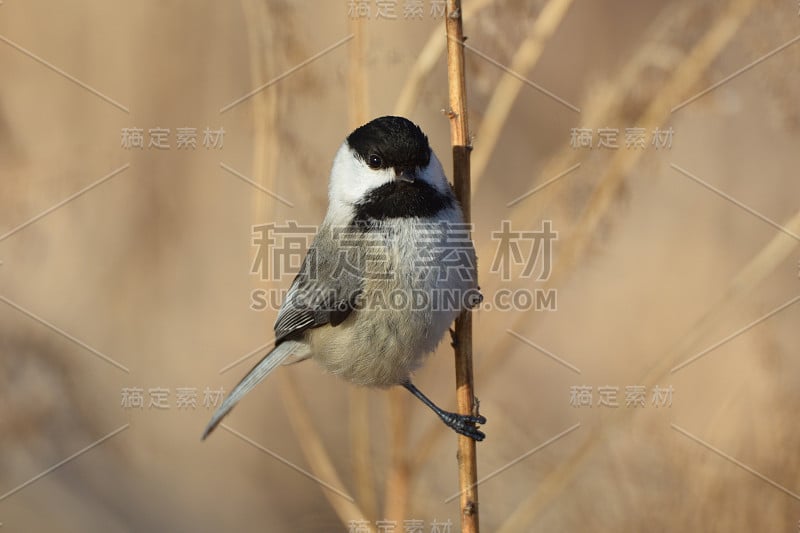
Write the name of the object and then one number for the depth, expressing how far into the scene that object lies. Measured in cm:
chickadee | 404
